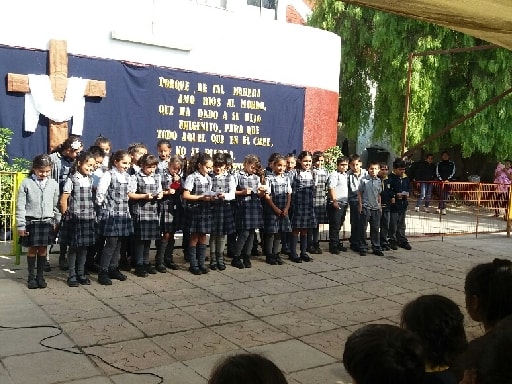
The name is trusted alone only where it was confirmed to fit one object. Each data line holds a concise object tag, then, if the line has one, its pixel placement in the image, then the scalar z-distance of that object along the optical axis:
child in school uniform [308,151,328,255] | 8.42
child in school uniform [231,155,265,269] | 7.52
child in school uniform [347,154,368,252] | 8.70
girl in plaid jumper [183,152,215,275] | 7.05
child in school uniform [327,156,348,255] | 8.48
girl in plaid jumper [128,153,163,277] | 6.73
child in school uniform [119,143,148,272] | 7.12
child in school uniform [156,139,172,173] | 7.69
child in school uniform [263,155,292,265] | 7.79
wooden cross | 8.93
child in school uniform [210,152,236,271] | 7.20
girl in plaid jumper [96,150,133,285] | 6.44
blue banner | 8.89
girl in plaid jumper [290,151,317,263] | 8.06
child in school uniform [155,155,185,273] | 7.07
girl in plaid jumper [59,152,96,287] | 6.18
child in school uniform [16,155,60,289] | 5.92
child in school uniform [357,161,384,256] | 8.60
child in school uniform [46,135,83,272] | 6.97
